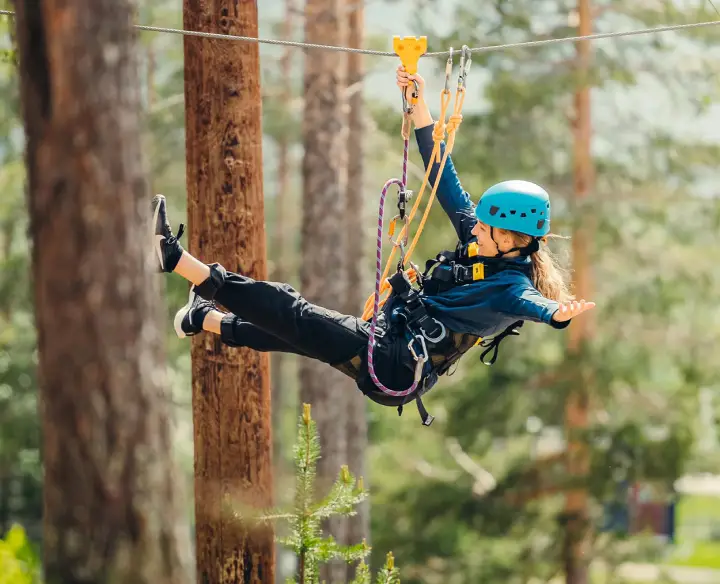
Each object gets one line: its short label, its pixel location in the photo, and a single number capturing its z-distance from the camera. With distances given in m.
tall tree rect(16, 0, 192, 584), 6.58
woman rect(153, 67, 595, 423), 9.99
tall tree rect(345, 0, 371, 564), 24.47
